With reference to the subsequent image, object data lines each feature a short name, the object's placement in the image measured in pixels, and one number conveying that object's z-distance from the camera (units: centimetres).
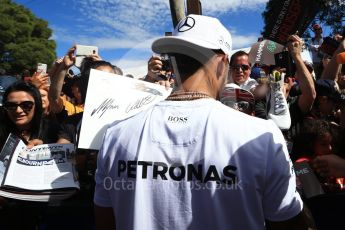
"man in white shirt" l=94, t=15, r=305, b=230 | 128
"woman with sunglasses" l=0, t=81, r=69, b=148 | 276
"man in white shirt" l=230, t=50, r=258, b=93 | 360
